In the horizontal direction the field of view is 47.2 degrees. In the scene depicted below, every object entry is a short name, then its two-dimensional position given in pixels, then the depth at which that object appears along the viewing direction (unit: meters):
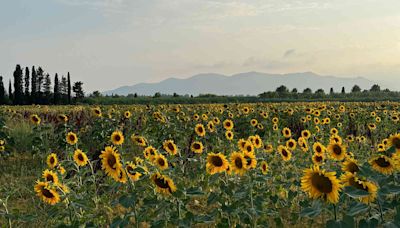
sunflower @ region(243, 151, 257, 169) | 4.21
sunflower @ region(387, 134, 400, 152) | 3.48
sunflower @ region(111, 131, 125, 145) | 5.45
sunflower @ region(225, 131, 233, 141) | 7.55
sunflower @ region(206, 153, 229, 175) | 4.08
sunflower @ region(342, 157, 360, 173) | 3.36
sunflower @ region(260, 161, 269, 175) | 5.12
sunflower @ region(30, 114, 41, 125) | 8.52
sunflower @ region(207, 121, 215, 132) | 8.67
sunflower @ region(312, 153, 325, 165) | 5.07
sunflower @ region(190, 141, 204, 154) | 5.84
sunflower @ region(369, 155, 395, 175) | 3.39
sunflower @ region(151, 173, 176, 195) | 3.20
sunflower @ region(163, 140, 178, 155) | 5.06
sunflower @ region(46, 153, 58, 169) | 5.10
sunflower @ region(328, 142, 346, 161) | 5.11
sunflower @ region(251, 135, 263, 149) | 6.04
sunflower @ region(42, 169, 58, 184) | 4.13
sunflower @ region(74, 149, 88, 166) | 4.73
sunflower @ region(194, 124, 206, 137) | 7.62
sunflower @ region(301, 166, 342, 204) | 2.61
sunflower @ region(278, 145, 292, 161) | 5.90
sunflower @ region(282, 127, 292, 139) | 8.05
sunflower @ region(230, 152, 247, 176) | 4.03
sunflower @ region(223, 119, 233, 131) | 8.15
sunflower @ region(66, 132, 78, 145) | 6.40
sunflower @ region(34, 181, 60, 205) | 3.59
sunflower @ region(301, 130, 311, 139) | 7.60
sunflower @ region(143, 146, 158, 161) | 4.46
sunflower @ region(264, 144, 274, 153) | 6.47
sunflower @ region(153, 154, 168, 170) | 3.86
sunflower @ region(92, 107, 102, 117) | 9.48
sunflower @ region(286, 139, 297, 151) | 6.54
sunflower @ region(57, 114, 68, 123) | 8.42
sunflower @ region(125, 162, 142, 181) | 3.89
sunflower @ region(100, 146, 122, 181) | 3.42
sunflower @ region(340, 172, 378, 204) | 2.90
